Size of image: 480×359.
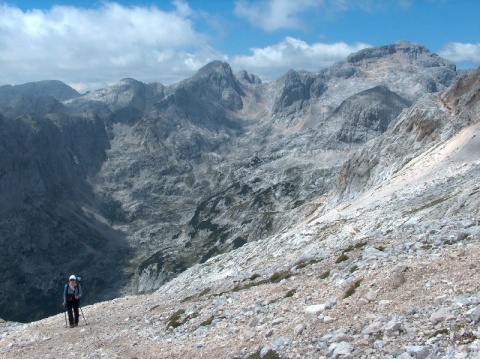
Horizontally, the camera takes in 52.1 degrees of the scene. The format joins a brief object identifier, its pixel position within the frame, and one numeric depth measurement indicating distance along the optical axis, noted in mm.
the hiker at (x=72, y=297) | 32375
